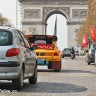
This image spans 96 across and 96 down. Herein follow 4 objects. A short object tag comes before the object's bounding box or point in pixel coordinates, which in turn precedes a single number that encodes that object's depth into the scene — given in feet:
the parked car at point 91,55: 125.80
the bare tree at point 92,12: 217.36
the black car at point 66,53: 264.52
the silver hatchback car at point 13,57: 47.34
